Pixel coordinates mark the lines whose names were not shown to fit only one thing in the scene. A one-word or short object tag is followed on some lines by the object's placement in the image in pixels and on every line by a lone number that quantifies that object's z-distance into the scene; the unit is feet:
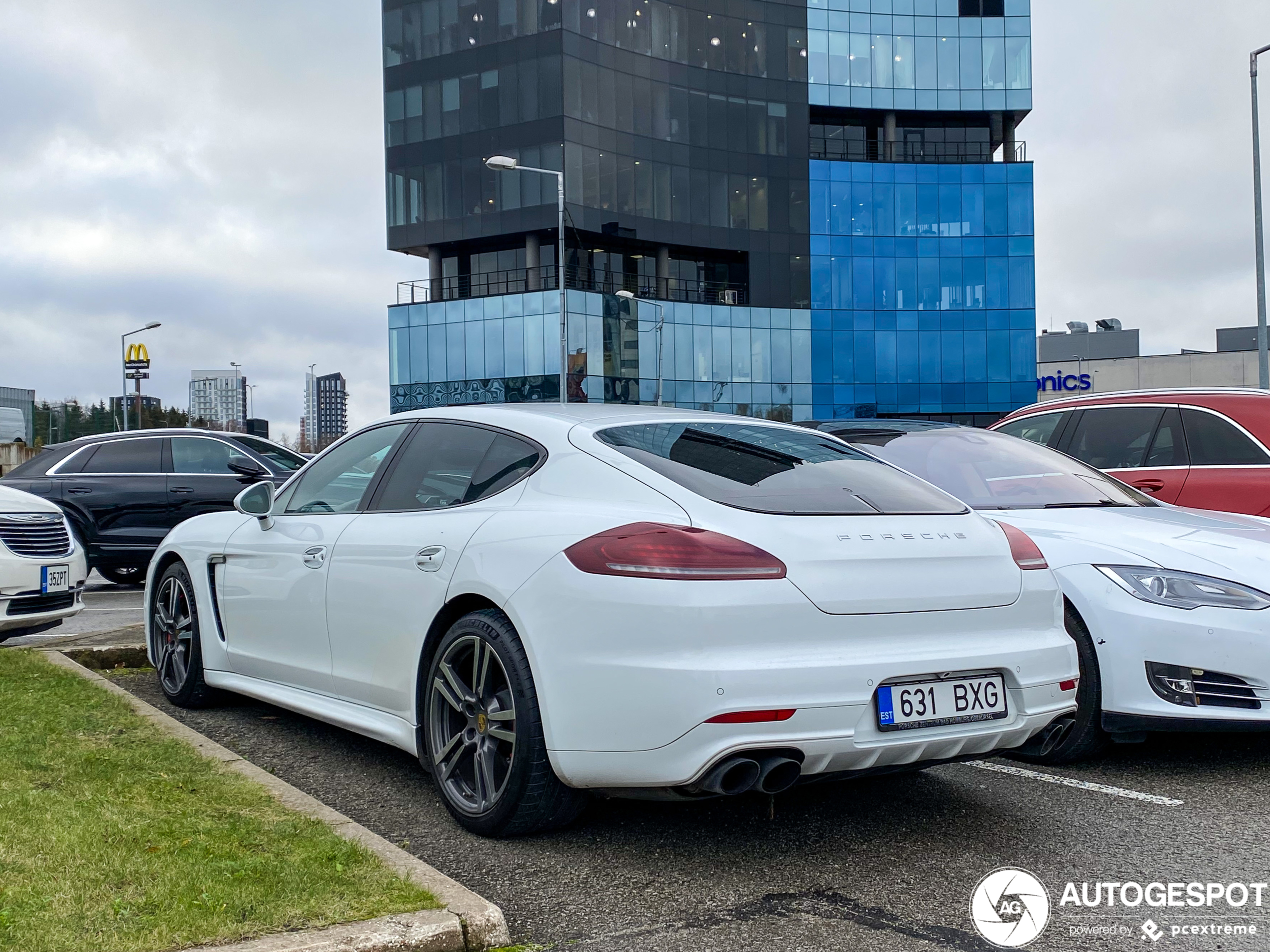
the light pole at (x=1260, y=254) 71.41
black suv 38.04
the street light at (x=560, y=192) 87.25
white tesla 14.85
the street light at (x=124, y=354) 165.58
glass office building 174.70
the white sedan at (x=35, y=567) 20.92
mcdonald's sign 164.96
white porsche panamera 10.72
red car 24.75
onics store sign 228.22
